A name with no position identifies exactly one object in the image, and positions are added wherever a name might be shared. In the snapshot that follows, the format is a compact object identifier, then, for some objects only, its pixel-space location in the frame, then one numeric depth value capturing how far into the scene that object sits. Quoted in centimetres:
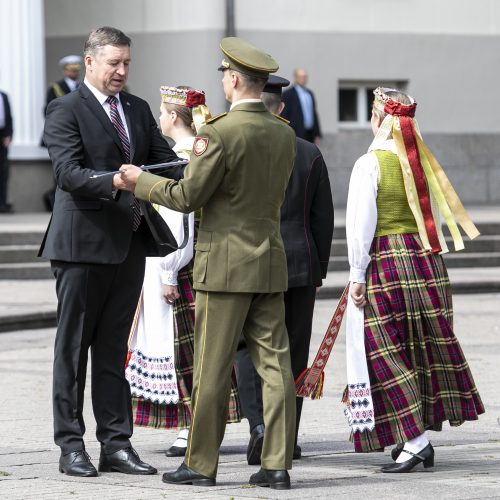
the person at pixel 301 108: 3686
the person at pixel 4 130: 3572
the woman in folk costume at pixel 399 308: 1274
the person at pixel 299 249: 1331
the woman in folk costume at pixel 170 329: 1389
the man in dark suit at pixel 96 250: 1211
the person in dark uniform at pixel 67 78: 3526
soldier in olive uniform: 1136
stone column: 3729
